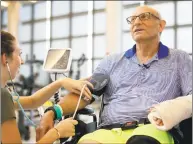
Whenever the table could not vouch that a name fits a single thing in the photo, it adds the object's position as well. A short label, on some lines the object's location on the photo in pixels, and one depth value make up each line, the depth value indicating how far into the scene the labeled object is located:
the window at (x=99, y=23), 7.96
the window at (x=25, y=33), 9.49
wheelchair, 1.25
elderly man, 1.60
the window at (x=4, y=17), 9.66
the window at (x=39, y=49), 9.12
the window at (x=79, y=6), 8.31
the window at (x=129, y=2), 7.23
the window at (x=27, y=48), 9.45
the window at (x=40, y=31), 9.15
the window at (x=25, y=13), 9.49
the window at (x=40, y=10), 9.17
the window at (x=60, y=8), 8.70
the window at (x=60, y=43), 8.67
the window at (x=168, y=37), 6.73
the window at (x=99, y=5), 7.98
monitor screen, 1.79
